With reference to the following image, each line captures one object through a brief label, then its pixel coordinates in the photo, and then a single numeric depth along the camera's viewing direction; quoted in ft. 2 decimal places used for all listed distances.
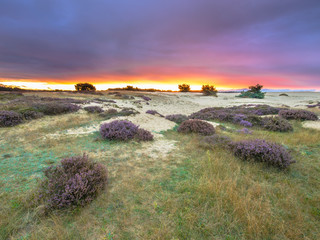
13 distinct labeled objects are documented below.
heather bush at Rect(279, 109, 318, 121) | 37.37
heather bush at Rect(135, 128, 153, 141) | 22.91
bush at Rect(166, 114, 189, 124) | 40.62
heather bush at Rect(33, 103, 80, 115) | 33.53
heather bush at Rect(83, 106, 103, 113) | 38.98
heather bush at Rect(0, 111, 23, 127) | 25.68
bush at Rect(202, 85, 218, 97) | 185.65
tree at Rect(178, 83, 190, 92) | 199.62
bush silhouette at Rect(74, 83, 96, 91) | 150.82
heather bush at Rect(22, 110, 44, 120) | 29.41
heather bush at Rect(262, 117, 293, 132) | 30.27
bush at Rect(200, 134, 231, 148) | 20.07
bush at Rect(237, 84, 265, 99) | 122.62
